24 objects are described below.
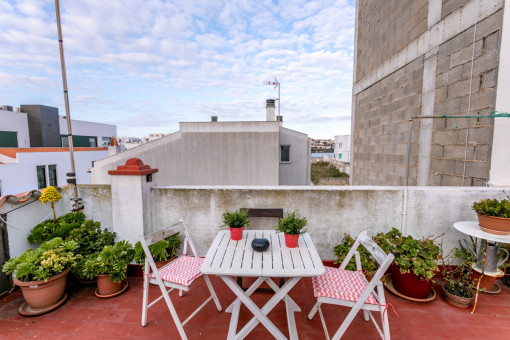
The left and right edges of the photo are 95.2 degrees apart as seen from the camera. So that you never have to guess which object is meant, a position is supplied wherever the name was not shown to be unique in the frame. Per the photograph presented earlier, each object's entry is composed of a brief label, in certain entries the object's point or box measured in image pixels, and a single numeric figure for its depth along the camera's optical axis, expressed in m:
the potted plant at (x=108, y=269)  2.79
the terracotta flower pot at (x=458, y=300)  2.60
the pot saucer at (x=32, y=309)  2.53
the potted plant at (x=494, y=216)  2.44
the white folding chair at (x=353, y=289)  1.87
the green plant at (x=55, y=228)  3.09
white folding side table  2.41
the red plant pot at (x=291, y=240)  2.28
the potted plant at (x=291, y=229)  2.27
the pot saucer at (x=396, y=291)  2.68
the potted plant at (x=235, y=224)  2.50
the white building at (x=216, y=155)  12.07
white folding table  1.86
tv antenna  17.73
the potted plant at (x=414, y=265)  2.56
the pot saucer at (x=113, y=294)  2.84
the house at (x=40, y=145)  14.23
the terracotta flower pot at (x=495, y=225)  2.43
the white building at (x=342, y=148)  44.03
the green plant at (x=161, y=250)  2.92
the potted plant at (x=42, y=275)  2.49
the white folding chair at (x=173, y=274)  2.20
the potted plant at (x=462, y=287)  2.62
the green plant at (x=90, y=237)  3.07
